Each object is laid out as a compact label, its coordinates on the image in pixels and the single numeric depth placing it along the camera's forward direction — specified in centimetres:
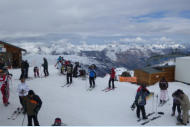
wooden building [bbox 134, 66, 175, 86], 1889
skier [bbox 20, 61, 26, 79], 1497
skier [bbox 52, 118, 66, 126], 598
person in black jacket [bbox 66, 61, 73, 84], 1366
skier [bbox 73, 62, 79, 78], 1702
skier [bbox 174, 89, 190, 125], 750
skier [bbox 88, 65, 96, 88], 1282
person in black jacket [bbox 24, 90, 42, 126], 636
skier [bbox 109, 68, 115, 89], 1270
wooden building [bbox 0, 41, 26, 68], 2412
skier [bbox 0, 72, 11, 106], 886
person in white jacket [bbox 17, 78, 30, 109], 782
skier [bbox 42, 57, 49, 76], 1633
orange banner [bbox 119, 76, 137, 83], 1778
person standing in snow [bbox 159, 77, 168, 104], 1055
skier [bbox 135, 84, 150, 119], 793
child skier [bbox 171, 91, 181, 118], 793
